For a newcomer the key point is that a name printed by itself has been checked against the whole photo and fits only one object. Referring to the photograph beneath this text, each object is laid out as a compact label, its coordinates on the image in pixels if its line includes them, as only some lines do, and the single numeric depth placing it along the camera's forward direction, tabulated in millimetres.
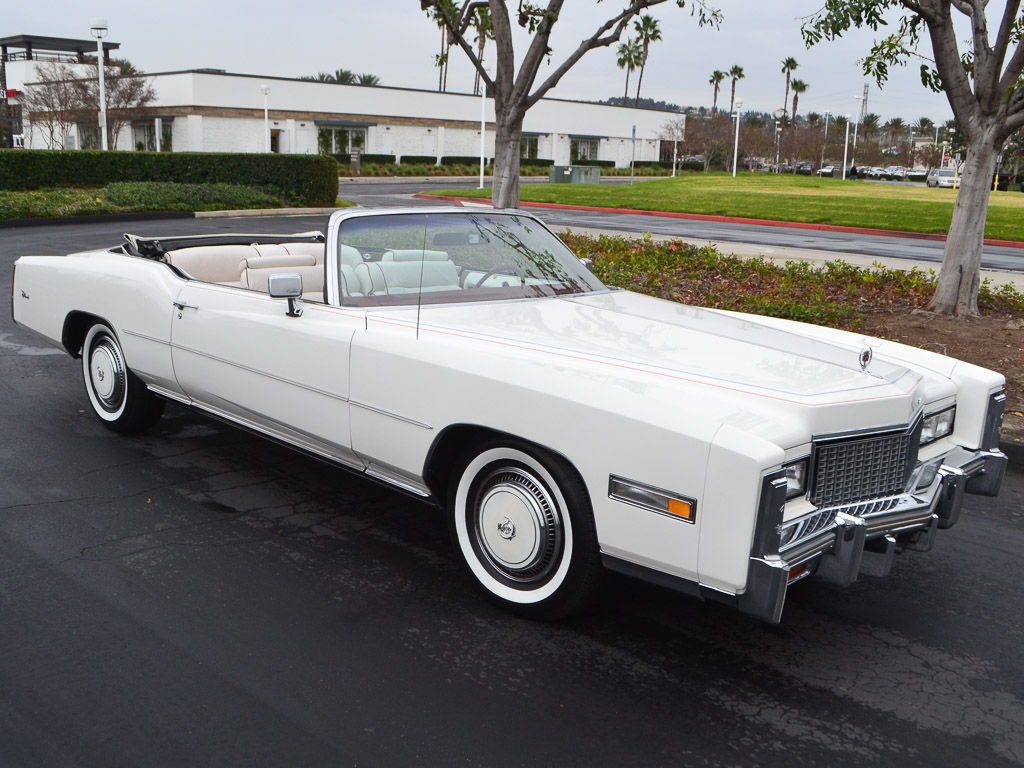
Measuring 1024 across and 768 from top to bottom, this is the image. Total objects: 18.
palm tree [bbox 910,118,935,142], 146800
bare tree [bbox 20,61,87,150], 50406
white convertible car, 3168
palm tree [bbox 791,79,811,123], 102188
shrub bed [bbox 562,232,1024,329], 9664
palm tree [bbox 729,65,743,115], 105438
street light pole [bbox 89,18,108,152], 26045
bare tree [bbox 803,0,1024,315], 8695
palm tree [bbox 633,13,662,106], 82062
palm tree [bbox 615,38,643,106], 95631
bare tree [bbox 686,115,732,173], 75806
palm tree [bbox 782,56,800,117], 99062
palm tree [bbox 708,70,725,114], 105688
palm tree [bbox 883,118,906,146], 141875
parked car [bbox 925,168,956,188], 59841
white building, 53719
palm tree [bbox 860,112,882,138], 122312
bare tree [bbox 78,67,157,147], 50531
